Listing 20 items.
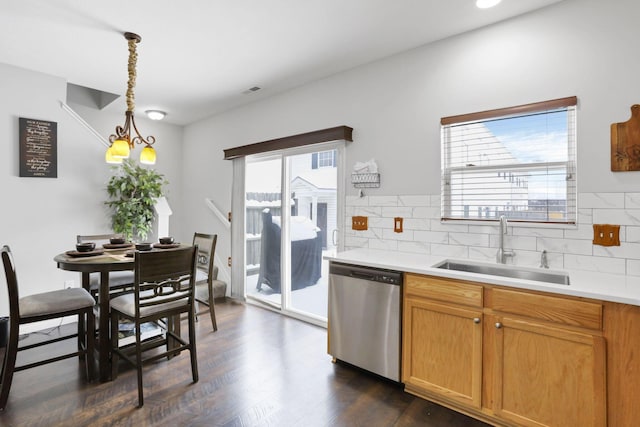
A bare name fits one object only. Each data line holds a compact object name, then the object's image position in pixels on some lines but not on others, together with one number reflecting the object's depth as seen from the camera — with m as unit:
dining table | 2.22
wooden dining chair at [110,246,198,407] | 2.15
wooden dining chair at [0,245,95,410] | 2.03
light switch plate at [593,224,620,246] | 1.98
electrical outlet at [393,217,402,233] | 2.87
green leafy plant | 4.09
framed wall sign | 3.34
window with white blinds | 2.17
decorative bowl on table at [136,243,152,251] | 2.70
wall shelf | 3.01
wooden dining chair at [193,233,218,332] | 3.38
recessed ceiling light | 2.17
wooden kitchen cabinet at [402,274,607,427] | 1.64
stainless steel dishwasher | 2.29
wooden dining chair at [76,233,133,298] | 2.90
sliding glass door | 3.53
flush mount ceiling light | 4.66
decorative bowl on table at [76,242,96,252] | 2.52
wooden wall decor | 1.93
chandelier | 2.56
